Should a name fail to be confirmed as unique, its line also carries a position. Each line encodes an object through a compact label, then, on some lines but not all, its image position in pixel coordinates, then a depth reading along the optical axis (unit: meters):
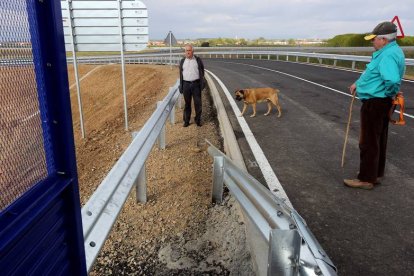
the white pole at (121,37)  9.31
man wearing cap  4.47
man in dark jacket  8.62
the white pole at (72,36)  9.30
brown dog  9.45
